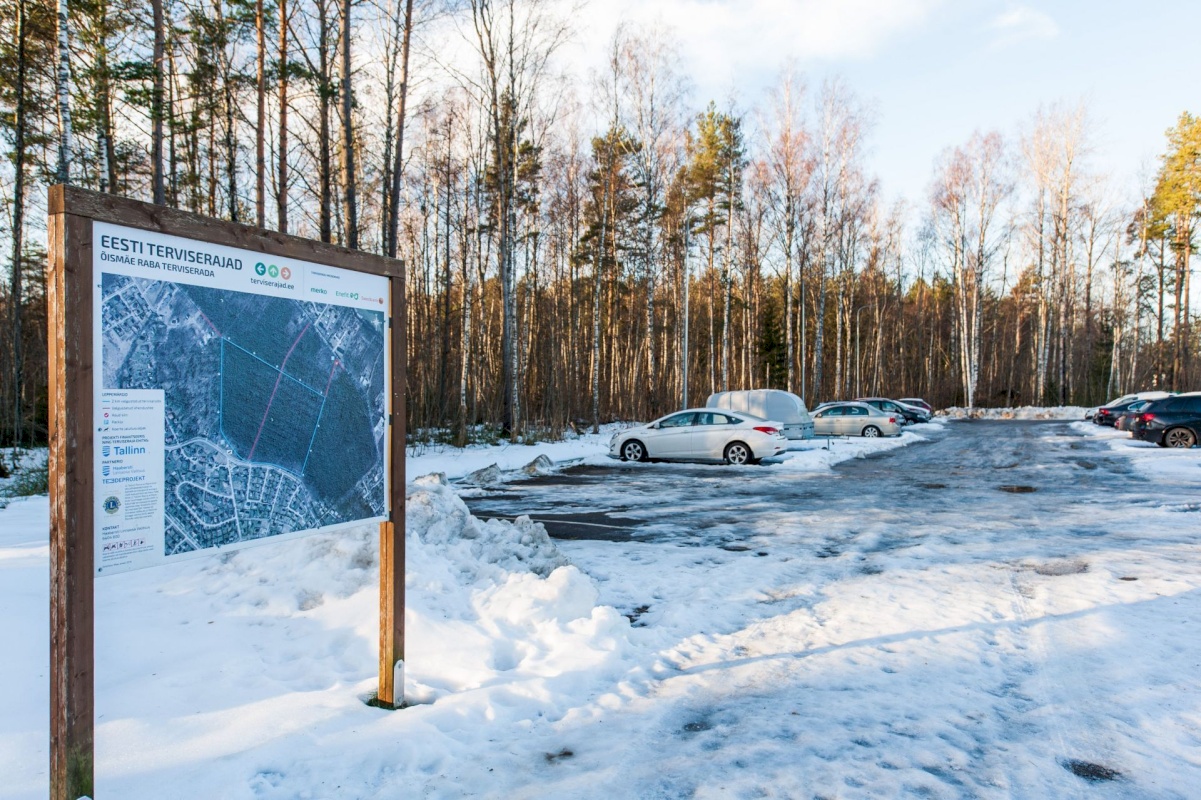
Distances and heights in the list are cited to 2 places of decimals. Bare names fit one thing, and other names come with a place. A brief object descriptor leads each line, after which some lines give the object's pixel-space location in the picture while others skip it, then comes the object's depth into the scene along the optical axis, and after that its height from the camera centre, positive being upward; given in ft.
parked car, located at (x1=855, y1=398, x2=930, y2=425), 103.87 -3.30
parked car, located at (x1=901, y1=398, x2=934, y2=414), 134.46 -2.47
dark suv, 69.00 -3.03
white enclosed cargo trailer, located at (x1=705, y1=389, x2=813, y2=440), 74.54 -2.05
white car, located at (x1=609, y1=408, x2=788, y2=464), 60.90 -4.39
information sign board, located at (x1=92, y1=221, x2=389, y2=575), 9.26 -0.15
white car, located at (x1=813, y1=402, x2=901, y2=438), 91.61 -4.13
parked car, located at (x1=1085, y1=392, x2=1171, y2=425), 102.52 -2.43
